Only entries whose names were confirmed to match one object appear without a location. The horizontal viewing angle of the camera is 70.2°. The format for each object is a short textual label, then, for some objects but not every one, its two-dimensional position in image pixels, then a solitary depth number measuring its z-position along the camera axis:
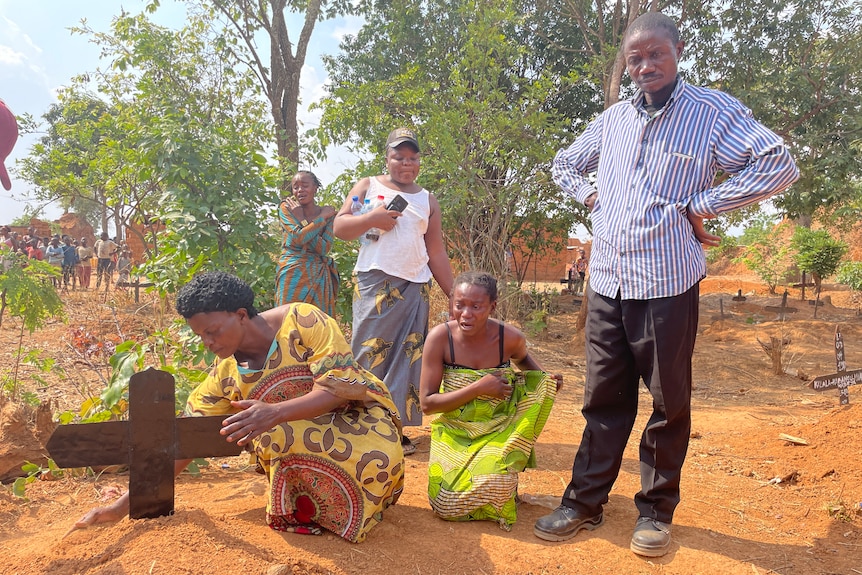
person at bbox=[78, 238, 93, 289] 13.99
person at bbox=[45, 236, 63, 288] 12.68
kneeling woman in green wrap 2.42
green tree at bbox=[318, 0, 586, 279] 6.56
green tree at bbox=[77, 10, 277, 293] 4.01
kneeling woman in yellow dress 2.03
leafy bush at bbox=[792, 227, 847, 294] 11.69
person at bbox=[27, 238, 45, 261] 12.68
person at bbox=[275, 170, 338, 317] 3.90
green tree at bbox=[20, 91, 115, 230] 10.14
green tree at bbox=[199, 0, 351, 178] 9.62
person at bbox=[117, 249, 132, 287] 14.07
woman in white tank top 3.27
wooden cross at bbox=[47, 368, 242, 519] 1.91
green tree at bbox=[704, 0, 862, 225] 8.37
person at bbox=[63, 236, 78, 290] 13.41
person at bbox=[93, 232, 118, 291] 14.07
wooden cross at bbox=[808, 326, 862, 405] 3.96
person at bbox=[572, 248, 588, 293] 16.63
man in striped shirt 2.12
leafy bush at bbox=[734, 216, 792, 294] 15.68
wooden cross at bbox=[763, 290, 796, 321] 11.32
